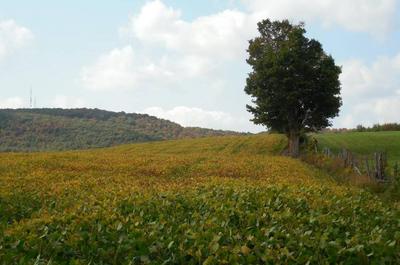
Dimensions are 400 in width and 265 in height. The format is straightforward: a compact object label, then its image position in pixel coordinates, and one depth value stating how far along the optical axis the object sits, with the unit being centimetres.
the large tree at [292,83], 5366
